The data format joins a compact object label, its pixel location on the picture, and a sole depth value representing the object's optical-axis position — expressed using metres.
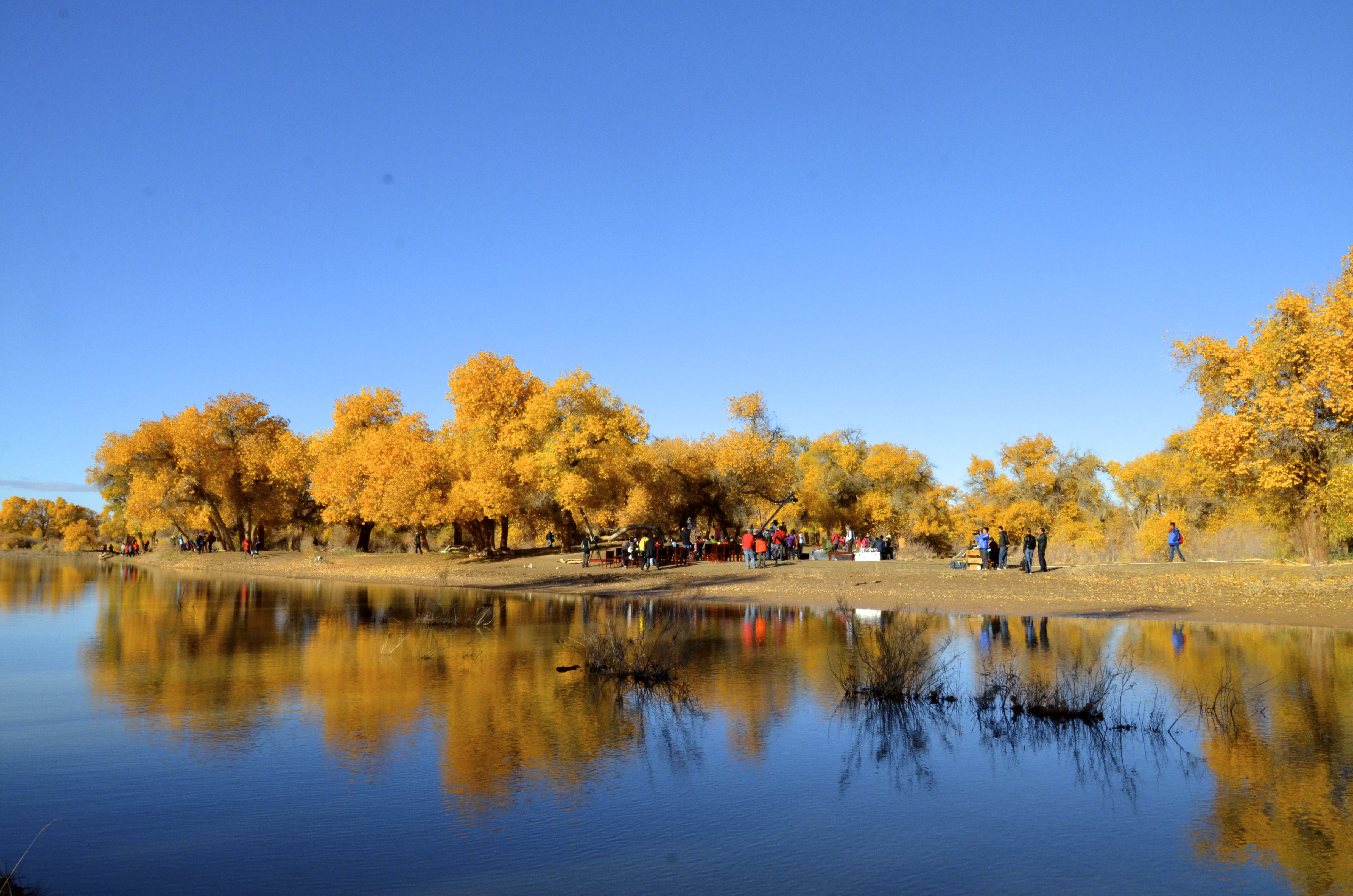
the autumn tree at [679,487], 53.94
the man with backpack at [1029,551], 37.59
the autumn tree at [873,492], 78.62
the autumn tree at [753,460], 58.25
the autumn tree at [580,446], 49.41
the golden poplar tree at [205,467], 66.31
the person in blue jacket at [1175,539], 37.72
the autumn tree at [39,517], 141.50
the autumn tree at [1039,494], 80.75
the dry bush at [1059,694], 12.73
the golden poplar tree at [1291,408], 32.50
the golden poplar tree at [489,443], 48.69
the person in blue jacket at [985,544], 39.50
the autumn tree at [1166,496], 64.69
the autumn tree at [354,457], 54.31
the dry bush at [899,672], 13.89
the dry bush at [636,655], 15.53
